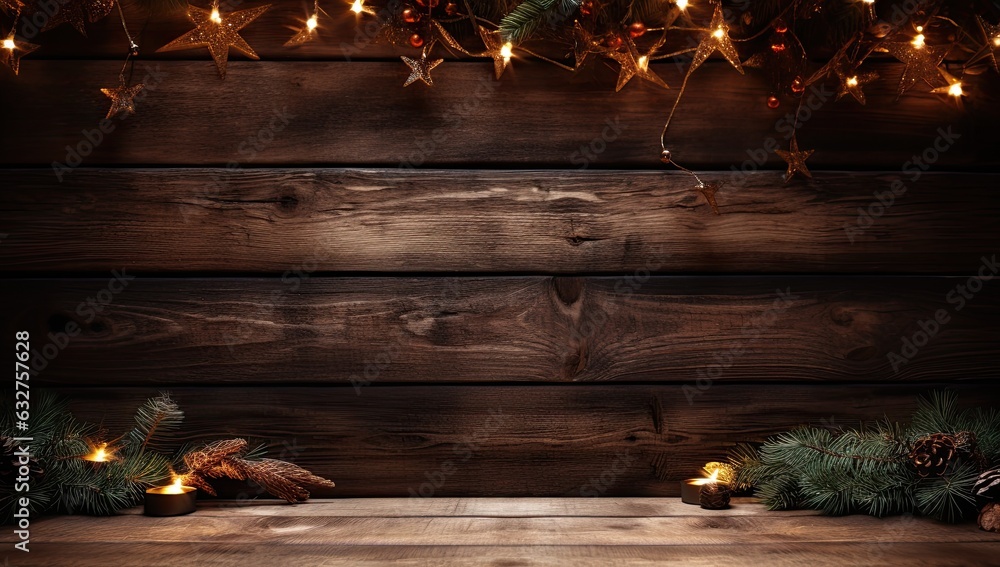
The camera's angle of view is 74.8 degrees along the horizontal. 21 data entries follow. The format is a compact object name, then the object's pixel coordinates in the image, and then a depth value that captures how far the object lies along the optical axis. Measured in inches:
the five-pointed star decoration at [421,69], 49.8
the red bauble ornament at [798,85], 50.1
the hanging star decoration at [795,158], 50.8
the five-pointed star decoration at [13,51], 47.9
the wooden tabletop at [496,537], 35.2
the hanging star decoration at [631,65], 49.5
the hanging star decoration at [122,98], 49.0
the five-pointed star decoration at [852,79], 50.5
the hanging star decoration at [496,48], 49.4
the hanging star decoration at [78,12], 48.4
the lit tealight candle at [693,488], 47.0
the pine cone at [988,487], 40.8
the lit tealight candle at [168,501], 44.1
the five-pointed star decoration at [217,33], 49.2
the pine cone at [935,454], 42.2
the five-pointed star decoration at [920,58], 49.6
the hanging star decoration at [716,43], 48.3
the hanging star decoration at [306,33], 49.6
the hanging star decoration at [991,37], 49.3
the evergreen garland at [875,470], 42.5
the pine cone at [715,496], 45.6
